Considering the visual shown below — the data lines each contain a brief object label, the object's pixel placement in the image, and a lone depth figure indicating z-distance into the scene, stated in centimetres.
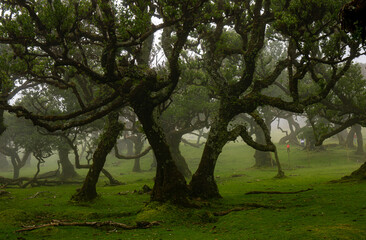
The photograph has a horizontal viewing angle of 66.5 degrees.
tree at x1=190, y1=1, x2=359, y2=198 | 1412
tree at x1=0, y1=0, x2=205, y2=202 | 1245
